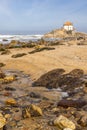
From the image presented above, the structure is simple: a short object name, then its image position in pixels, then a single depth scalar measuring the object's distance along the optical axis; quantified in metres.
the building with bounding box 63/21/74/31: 88.44
